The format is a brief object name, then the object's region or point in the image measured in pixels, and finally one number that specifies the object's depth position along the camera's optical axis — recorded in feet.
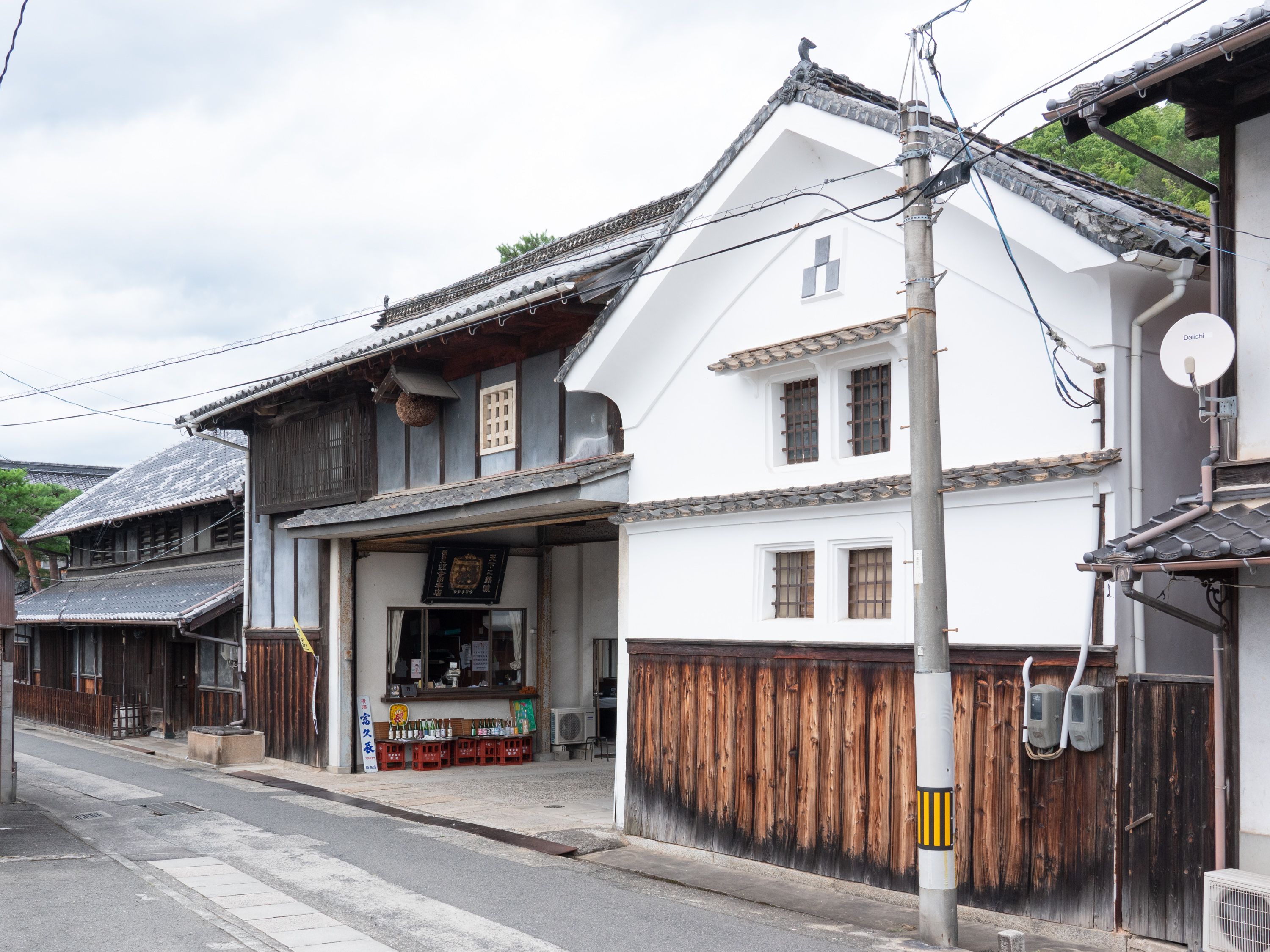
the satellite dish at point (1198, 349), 26.00
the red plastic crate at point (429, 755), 66.54
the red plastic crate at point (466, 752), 68.18
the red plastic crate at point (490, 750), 68.44
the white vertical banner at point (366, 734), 65.36
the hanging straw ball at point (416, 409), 59.00
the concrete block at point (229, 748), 70.69
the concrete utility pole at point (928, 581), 28.53
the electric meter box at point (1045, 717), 29.86
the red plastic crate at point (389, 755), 65.98
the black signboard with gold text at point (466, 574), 67.36
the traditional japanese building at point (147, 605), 82.28
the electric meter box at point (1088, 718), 29.07
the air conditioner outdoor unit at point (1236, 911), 23.88
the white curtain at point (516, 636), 70.90
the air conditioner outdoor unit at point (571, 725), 70.03
